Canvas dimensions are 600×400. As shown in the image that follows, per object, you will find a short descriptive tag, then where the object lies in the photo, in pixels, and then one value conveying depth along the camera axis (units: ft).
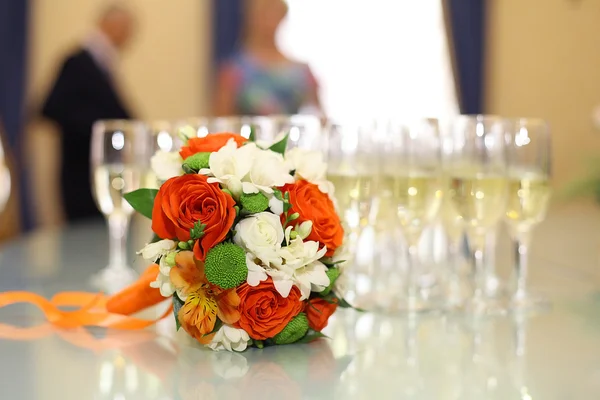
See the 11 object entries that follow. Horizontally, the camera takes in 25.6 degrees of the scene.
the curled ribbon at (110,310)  3.67
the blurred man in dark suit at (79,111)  13.05
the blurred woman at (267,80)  13.04
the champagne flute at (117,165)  4.61
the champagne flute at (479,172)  3.99
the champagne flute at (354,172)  4.03
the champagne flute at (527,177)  4.01
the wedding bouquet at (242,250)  3.31
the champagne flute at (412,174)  4.03
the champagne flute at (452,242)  4.06
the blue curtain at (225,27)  19.99
